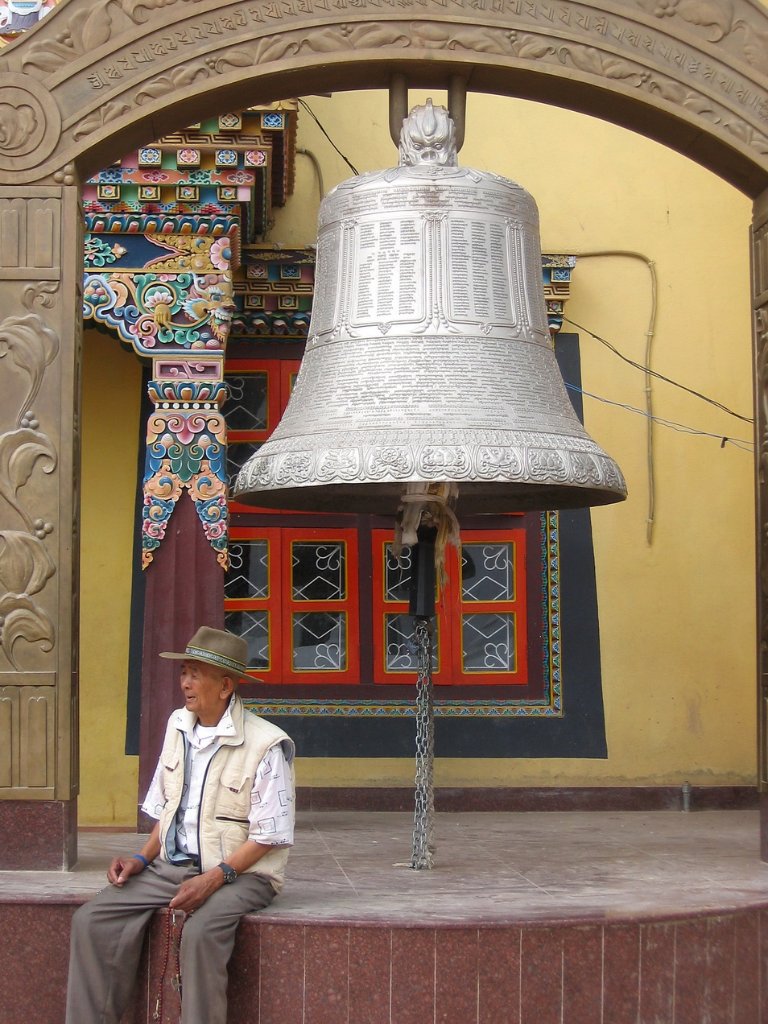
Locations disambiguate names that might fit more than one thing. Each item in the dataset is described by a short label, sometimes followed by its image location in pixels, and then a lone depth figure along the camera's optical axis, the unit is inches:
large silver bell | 191.8
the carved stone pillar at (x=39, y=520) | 198.2
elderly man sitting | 173.6
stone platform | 174.6
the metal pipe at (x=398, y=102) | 211.9
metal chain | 213.2
